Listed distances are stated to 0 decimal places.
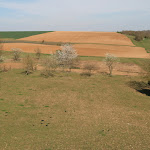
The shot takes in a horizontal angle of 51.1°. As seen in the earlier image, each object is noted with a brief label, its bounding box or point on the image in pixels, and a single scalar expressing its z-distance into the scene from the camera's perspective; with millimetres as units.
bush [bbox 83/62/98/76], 52656
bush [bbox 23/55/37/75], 49375
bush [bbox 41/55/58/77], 48469
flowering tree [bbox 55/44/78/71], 52812
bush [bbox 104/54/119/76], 51519
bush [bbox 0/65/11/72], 51625
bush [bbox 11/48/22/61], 65431
